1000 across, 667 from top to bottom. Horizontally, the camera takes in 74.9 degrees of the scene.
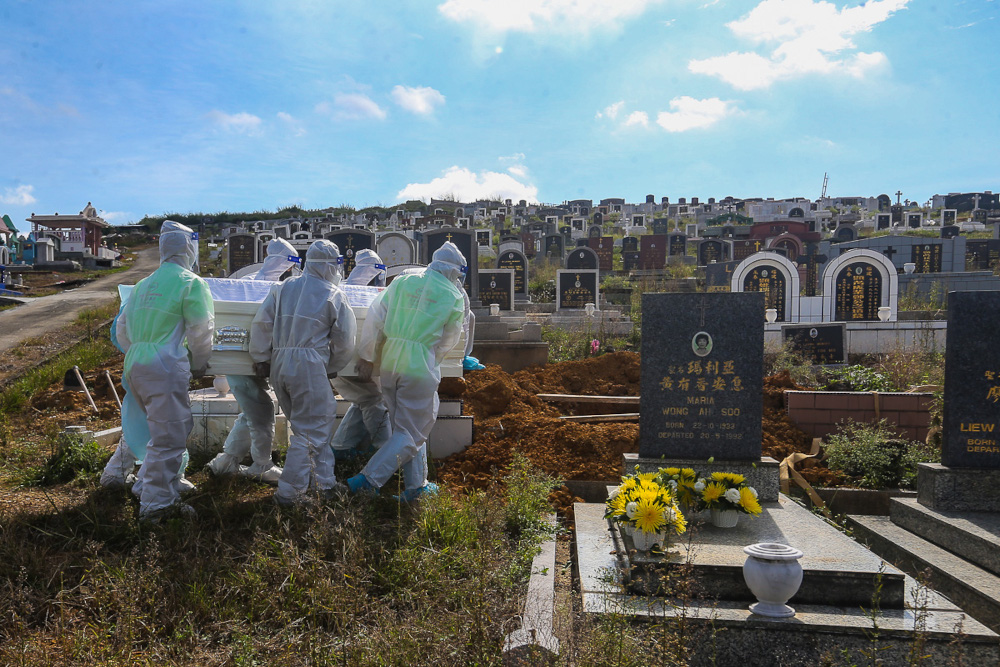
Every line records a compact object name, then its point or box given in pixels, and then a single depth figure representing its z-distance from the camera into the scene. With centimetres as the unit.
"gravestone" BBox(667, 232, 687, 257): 3241
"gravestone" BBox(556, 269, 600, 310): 1747
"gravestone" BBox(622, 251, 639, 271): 2896
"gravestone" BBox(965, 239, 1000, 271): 2439
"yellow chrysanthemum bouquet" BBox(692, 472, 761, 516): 435
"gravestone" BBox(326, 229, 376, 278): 1599
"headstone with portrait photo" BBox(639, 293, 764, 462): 514
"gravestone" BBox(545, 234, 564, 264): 3078
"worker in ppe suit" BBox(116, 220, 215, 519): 451
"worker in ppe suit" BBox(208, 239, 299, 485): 554
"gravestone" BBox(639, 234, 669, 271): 2853
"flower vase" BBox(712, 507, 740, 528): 446
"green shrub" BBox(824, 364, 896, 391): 835
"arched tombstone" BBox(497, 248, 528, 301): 1972
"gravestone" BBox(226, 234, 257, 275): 2000
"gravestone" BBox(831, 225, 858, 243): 3282
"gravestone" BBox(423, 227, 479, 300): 1570
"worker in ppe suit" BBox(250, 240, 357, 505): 494
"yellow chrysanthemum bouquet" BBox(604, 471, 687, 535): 378
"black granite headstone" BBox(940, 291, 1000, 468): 493
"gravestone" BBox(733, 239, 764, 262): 2934
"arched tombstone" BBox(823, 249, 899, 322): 1511
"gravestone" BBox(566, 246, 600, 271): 1998
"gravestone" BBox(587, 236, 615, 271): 2861
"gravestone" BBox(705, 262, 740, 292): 1831
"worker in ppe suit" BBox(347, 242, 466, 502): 516
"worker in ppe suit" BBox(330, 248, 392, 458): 609
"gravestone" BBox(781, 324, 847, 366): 1177
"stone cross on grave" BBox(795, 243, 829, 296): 2177
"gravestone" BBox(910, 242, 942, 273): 2192
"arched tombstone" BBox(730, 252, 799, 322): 1531
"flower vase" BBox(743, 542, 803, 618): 322
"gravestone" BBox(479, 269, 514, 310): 1659
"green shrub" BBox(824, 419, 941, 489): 586
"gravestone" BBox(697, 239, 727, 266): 2931
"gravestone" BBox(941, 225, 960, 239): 2748
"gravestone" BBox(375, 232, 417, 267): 1591
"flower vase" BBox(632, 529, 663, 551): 382
